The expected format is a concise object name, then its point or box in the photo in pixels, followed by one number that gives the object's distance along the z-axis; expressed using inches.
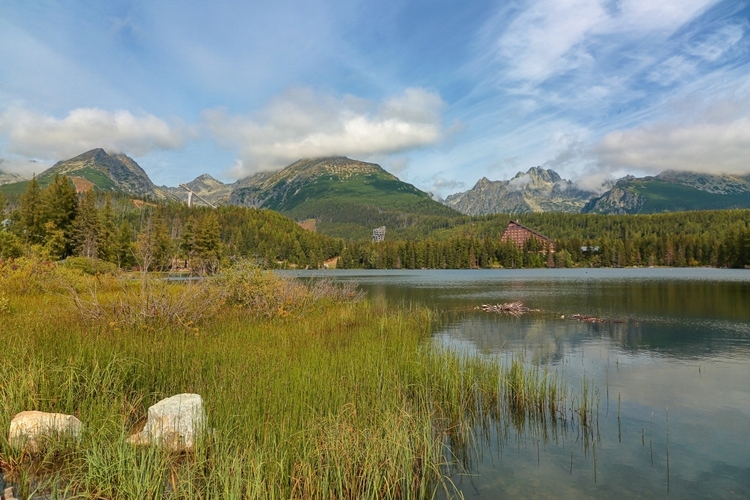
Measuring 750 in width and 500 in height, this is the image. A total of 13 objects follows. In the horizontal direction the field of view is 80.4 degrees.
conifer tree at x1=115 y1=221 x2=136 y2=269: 3163.4
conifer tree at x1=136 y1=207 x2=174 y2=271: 3189.0
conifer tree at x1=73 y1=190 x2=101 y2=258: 2406.5
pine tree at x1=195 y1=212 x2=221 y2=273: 3553.2
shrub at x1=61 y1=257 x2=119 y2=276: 1470.2
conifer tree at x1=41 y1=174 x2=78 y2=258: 2357.3
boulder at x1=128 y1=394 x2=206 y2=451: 260.8
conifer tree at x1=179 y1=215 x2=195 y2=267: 3563.2
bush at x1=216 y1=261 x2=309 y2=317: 814.4
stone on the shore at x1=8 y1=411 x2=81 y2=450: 255.8
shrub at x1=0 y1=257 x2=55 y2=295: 878.4
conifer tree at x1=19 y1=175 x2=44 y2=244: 2375.7
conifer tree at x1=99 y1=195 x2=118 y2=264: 2705.0
